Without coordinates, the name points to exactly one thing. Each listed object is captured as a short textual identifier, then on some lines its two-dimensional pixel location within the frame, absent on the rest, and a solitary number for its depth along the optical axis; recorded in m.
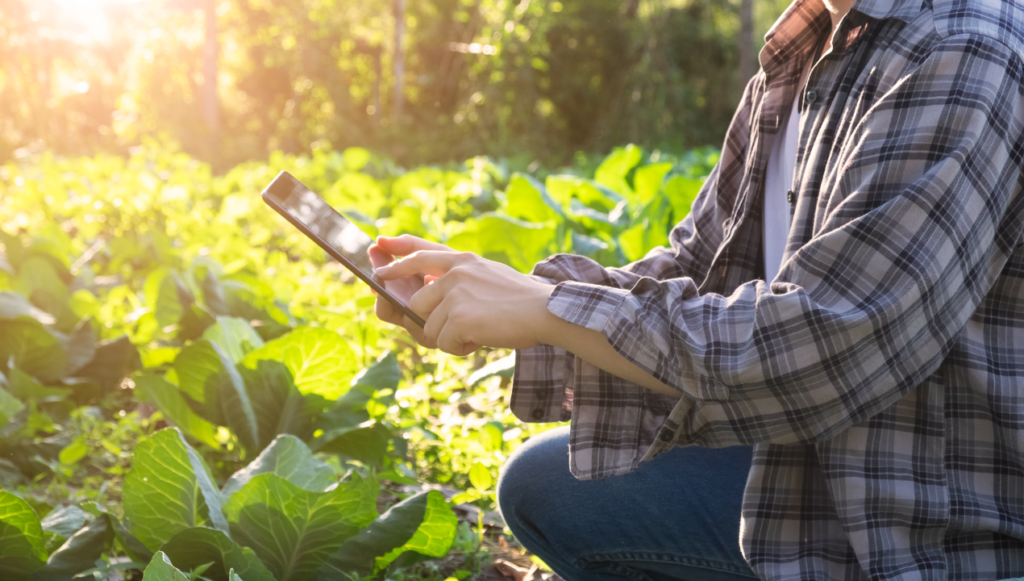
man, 1.06
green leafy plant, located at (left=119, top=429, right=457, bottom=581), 1.55
